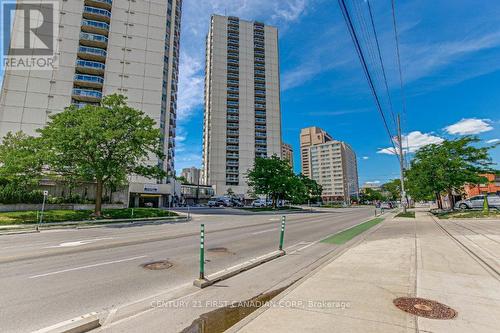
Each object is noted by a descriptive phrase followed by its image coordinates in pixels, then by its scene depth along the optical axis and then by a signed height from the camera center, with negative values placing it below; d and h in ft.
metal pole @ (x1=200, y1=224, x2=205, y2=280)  20.17 -4.44
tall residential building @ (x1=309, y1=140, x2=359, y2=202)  516.73 +73.32
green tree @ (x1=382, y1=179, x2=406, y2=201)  291.17 +23.71
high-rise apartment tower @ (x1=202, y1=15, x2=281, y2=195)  311.06 +132.45
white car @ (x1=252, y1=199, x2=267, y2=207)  241.84 +0.42
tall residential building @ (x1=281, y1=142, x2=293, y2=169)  542.32 +118.15
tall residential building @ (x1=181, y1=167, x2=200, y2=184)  506.89 +65.65
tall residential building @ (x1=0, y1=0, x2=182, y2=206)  160.76 +94.69
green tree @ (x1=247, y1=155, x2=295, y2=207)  163.43 +16.84
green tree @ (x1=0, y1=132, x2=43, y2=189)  72.28 +11.40
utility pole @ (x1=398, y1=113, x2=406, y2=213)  90.89 +17.15
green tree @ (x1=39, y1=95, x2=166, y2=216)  75.66 +19.41
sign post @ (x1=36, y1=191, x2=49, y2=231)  59.82 -4.90
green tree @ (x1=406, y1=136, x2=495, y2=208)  93.73 +13.88
